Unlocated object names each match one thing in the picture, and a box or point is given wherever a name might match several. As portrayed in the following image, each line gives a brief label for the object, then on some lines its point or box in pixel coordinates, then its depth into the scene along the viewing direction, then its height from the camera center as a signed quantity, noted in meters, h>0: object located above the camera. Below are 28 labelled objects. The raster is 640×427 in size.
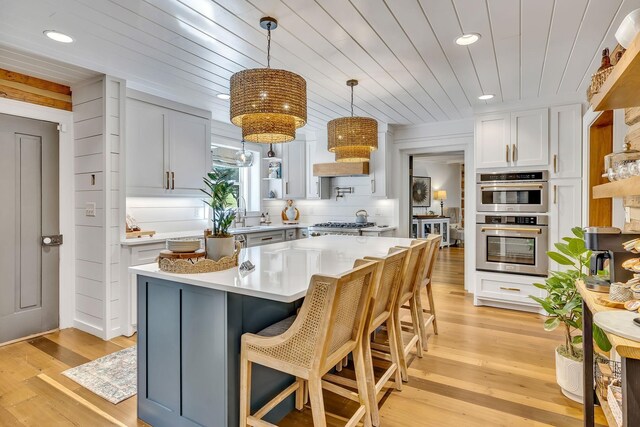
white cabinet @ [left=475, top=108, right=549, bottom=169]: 3.90 +0.83
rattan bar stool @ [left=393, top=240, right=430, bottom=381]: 2.40 -0.63
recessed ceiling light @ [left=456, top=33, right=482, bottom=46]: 2.39 +1.21
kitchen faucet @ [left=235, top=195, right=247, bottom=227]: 5.18 -0.09
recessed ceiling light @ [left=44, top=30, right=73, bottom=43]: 2.36 +1.22
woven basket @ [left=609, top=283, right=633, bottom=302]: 1.25 -0.30
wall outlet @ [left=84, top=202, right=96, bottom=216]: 3.34 +0.01
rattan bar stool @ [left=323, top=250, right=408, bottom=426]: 1.91 -0.65
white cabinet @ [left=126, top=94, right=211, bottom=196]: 3.49 +0.67
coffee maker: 1.49 -0.17
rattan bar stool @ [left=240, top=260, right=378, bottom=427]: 1.42 -0.60
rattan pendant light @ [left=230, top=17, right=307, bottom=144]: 1.98 +0.65
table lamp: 10.17 +0.45
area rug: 2.30 -1.21
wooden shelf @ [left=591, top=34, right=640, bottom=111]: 0.95 +0.40
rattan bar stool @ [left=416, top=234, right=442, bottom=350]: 2.91 -0.71
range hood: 5.09 +0.62
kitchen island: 1.67 -0.65
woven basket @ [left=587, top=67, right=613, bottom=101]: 1.54 +0.61
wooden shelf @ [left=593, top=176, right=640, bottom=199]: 1.11 +0.08
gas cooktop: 5.18 -0.23
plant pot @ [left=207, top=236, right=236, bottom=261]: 2.01 -0.22
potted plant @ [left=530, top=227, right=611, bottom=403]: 2.12 -0.64
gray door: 3.12 -0.14
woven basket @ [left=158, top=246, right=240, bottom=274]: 1.84 -0.30
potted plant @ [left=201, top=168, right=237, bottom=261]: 1.96 -0.06
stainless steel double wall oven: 3.90 -0.15
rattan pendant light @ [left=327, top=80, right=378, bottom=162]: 3.09 +0.68
